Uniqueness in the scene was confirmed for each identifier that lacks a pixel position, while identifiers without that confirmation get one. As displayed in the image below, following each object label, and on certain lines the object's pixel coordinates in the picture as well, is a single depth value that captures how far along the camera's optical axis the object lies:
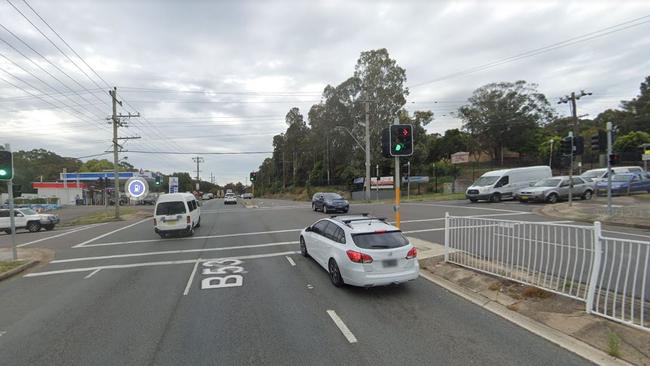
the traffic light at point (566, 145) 21.22
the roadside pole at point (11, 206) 12.54
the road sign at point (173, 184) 43.41
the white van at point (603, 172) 29.78
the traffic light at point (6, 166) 12.38
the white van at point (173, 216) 16.84
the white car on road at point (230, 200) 54.57
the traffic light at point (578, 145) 21.08
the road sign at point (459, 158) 53.41
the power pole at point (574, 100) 37.72
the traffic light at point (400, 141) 11.21
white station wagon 7.32
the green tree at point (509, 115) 72.12
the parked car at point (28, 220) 24.69
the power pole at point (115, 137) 30.58
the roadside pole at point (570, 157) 21.21
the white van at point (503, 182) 29.12
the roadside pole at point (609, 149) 17.44
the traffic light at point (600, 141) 18.09
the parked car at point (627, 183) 27.34
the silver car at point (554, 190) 26.17
